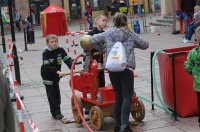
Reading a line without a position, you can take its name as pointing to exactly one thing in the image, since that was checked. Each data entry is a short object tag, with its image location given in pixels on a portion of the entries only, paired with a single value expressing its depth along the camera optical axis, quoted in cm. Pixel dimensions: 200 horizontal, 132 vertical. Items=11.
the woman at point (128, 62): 703
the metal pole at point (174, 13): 2357
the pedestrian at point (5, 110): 357
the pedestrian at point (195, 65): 691
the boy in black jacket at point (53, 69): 852
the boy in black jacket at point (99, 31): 828
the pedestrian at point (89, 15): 3889
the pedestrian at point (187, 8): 2136
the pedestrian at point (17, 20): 4505
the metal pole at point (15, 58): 1310
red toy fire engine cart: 776
